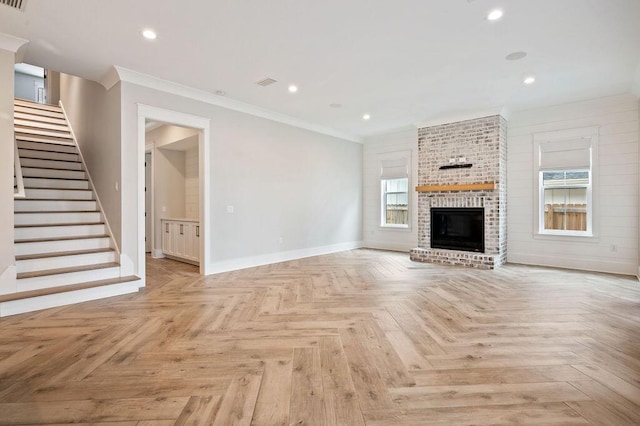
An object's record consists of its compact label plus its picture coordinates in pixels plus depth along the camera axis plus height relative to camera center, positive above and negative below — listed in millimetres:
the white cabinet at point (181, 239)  5926 -554
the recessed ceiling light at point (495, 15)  2945 +1863
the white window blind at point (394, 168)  7647 +1072
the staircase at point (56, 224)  3828 -173
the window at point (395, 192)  7703 +499
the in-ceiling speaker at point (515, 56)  3768 +1888
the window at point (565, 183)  5465 +503
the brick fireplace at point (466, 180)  5930 +636
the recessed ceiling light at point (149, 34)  3305 +1883
